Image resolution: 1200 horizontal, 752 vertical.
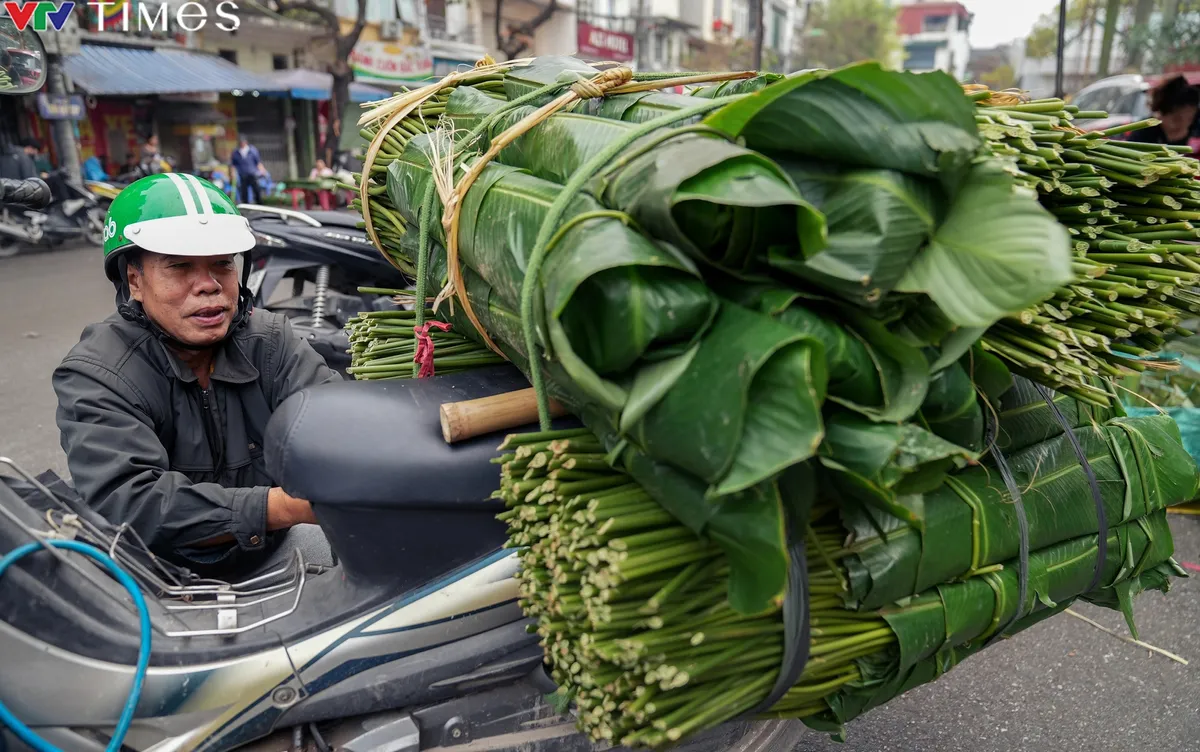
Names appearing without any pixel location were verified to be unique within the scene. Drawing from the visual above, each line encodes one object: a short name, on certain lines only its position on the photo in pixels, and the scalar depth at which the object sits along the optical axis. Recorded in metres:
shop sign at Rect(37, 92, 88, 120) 13.58
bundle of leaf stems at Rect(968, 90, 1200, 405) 1.41
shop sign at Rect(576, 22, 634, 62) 33.16
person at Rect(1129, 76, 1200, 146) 5.51
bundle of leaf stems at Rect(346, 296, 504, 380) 1.95
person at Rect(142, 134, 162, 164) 15.05
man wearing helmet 1.81
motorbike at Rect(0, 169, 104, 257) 11.31
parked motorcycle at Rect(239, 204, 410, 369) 4.72
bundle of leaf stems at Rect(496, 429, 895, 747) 1.20
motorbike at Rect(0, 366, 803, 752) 1.47
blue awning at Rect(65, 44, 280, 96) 15.45
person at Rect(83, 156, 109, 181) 14.40
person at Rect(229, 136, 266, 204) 16.41
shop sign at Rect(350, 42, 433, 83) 23.56
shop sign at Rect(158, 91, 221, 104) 18.17
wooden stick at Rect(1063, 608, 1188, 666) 2.89
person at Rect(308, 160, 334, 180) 17.48
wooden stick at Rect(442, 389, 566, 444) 1.48
